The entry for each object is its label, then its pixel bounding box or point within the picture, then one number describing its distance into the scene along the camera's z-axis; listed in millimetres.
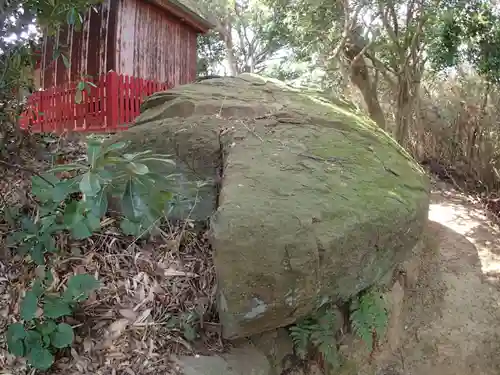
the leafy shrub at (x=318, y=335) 2916
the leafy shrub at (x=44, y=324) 2104
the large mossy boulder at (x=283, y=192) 2391
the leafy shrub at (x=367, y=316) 3238
